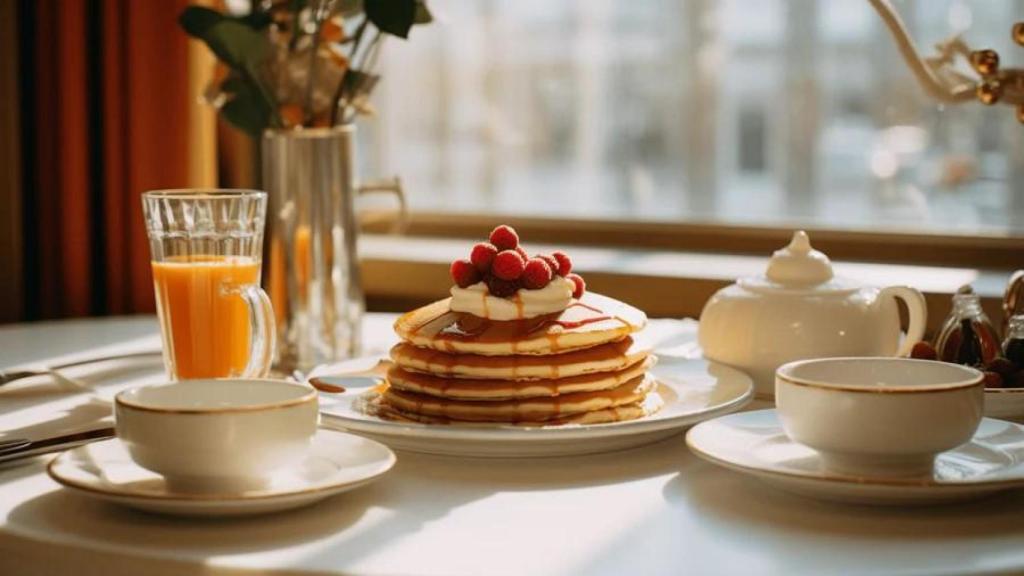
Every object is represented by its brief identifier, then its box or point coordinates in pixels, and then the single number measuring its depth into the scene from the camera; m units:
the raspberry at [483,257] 1.35
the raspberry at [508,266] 1.33
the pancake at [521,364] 1.30
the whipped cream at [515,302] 1.33
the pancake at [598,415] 1.31
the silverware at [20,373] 1.49
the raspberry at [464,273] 1.35
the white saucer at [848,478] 1.16
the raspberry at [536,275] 1.34
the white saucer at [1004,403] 1.36
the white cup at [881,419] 1.17
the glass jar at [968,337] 1.44
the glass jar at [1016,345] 1.40
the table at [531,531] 1.11
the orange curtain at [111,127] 2.57
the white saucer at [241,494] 1.15
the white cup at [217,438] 1.16
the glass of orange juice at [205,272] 1.45
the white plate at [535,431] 1.27
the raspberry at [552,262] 1.35
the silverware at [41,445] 1.29
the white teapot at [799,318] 1.45
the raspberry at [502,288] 1.34
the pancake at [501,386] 1.30
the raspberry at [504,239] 1.36
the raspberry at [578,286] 1.37
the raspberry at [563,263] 1.36
